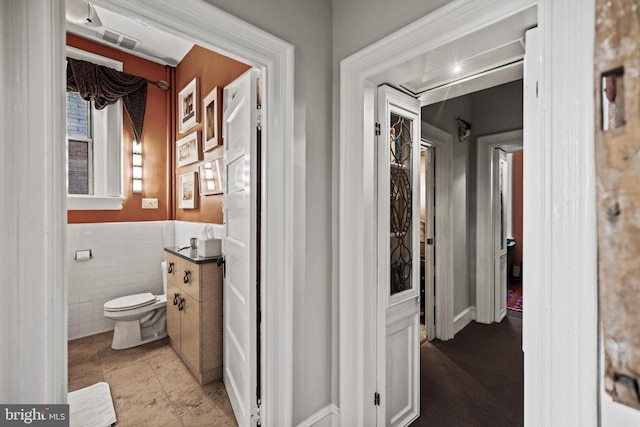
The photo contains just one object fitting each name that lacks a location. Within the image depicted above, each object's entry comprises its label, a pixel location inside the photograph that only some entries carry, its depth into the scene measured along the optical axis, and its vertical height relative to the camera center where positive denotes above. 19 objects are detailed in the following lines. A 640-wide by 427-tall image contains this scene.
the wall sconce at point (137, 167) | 3.37 +0.53
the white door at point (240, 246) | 1.61 -0.20
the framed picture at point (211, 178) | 2.67 +0.33
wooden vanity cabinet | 2.25 -0.81
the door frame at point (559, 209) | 0.90 +0.01
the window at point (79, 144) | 3.15 +0.75
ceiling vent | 2.90 +1.78
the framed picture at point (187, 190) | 3.12 +0.26
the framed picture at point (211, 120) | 2.63 +0.86
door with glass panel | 1.71 -0.29
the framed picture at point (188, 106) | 3.04 +1.17
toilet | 2.79 -1.05
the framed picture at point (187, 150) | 3.09 +0.70
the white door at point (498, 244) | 3.61 -0.40
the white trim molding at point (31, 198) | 0.88 +0.05
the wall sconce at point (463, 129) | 3.25 +0.91
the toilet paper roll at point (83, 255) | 3.03 -0.42
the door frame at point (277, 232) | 1.51 -0.10
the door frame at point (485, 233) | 3.51 -0.25
